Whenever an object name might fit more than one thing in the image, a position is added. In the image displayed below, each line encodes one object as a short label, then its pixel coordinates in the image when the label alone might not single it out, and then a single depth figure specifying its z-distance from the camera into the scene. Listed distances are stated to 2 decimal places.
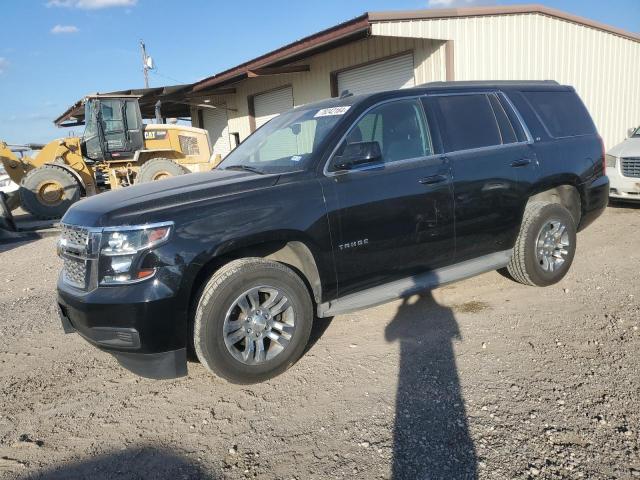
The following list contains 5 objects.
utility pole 39.66
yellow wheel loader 11.45
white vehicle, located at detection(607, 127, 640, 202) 8.09
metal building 9.42
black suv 2.93
